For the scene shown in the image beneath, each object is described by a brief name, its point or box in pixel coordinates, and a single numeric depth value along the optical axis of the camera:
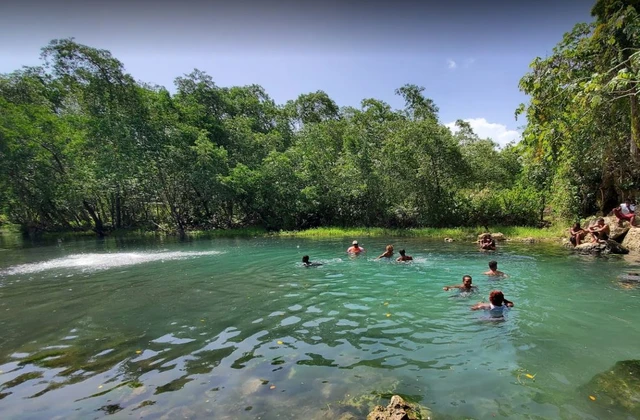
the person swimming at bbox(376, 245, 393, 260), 17.61
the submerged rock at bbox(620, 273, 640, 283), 11.85
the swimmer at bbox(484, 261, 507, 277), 13.11
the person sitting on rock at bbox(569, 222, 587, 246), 18.69
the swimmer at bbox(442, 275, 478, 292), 11.22
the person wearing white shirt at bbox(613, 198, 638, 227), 18.92
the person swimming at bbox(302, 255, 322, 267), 16.78
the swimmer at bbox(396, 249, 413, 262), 16.58
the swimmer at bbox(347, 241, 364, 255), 19.67
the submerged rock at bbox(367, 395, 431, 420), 4.55
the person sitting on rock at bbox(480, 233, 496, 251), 19.22
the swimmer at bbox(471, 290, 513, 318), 9.16
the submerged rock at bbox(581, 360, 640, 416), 5.12
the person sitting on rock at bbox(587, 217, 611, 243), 17.70
